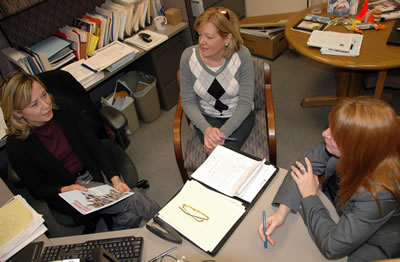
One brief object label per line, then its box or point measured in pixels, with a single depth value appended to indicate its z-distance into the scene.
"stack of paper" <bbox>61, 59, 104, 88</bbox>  2.14
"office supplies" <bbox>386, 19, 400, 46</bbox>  1.80
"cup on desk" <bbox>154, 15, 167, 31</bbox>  2.55
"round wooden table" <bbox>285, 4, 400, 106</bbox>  1.73
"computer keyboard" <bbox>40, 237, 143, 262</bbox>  1.11
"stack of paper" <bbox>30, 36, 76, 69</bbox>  2.20
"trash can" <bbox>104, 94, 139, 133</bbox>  2.55
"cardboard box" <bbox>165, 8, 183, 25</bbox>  2.57
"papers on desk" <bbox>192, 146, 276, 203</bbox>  1.22
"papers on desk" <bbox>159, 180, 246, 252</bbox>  1.10
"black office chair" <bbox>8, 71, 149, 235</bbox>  1.69
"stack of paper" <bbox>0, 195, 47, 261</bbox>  1.24
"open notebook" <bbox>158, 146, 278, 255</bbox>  1.12
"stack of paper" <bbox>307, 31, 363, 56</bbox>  1.84
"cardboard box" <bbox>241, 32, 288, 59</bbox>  3.11
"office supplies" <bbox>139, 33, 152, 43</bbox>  2.43
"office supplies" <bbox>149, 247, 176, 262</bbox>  1.08
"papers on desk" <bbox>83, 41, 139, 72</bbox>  2.22
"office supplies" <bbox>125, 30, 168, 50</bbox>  2.40
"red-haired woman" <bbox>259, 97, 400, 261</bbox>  0.96
